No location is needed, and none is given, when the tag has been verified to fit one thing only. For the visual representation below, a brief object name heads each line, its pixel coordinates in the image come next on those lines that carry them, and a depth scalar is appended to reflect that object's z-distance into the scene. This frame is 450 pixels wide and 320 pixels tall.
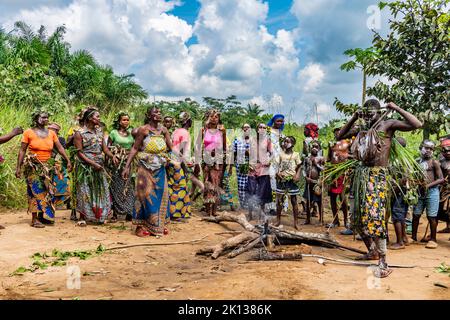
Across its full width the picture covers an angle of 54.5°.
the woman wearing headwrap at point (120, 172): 7.25
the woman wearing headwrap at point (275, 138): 7.44
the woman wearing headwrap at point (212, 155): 8.02
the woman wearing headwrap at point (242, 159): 8.17
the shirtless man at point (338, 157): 7.16
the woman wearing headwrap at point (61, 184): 7.78
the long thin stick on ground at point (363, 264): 4.67
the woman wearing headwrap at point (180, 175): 7.47
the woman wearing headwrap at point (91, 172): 6.79
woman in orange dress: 6.46
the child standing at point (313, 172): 7.55
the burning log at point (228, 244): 5.25
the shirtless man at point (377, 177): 4.55
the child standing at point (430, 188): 6.06
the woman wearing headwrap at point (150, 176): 6.25
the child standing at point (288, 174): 7.25
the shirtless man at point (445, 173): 6.26
